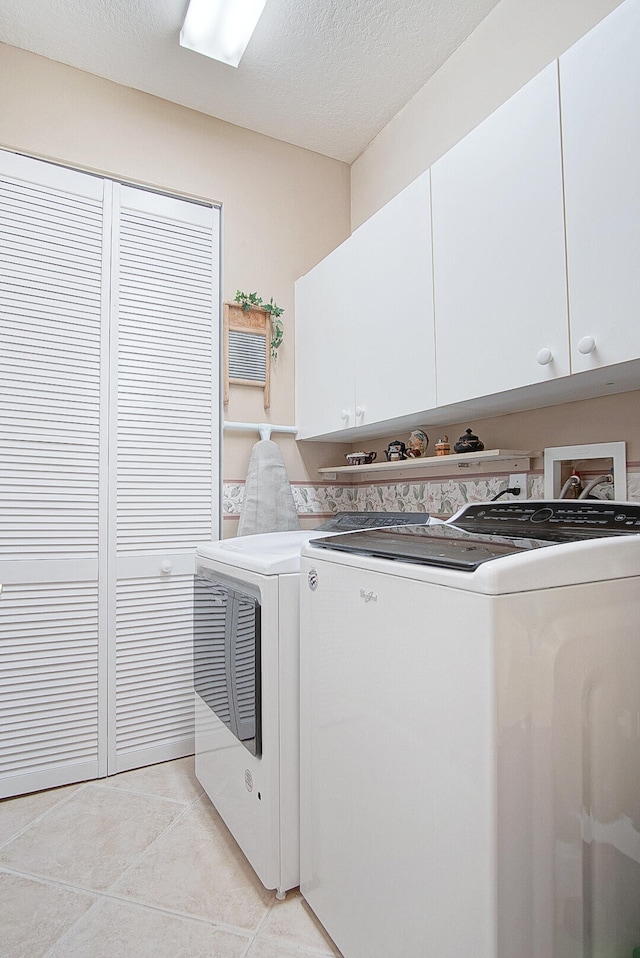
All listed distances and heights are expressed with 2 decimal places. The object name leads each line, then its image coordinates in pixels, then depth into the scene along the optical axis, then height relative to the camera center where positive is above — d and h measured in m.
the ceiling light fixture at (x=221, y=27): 1.90 +1.62
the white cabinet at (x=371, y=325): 1.83 +0.63
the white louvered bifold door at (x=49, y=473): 2.11 +0.07
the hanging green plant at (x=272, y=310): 2.60 +0.85
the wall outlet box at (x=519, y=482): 1.83 +0.03
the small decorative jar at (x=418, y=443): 2.24 +0.19
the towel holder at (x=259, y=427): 2.54 +0.29
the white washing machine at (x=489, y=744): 0.92 -0.46
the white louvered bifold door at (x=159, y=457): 2.30 +0.15
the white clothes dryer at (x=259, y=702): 1.51 -0.60
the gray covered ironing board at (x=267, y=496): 2.46 -0.02
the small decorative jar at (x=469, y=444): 1.94 +0.16
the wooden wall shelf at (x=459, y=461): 1.75 +0.11
